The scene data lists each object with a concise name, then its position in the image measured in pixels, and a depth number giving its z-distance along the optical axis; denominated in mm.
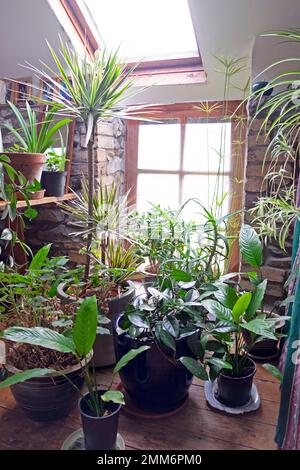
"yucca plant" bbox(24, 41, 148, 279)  1497
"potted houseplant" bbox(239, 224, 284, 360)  1372
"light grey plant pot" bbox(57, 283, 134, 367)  1606
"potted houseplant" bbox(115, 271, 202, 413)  1294
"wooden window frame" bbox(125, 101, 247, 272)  2289
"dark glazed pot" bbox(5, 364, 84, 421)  1271
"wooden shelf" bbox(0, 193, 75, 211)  1923
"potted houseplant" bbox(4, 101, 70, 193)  1903
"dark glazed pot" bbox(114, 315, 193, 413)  1304
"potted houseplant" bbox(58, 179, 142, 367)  1612
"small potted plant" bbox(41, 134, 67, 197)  2197
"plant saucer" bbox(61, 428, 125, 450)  1181
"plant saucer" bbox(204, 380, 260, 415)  1405
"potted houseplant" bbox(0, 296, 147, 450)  1065
